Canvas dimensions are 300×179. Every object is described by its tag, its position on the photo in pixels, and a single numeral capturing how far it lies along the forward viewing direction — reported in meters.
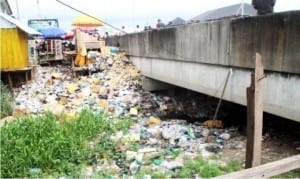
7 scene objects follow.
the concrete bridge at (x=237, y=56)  5.56
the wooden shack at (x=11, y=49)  14.06
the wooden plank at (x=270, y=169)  2.99
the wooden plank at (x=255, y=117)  3.59
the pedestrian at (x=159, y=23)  16.81
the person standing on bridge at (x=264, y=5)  7.16
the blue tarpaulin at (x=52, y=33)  19.53
